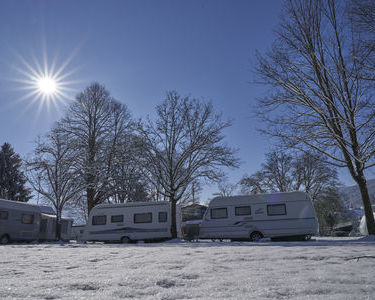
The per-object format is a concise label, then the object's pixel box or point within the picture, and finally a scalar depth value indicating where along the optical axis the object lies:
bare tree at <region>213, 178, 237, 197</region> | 43.99
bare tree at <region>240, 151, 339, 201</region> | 27.61
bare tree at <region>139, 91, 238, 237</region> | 20.14
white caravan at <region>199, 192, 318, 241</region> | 14.89
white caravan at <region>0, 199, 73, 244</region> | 18.20
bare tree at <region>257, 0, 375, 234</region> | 8.68
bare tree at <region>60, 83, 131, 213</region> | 20.94
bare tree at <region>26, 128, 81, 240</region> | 21.52
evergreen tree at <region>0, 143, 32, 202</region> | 31.36
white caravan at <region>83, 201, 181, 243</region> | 17.61
